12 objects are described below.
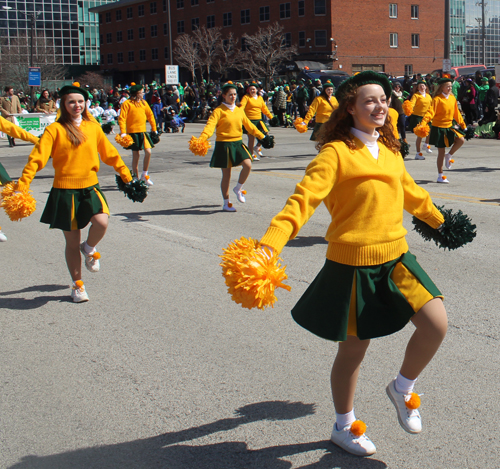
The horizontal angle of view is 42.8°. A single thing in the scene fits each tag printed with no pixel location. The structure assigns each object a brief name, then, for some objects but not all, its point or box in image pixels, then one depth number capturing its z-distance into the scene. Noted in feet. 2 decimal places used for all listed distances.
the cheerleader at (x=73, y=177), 17.87
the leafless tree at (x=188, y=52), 207.62
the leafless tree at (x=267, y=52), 185.78
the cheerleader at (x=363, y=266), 9.41
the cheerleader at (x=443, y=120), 38.17
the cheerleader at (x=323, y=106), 44.88
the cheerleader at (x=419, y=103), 48.01
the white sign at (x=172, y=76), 117.29
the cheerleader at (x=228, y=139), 31.04
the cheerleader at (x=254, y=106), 50.03
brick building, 194.70
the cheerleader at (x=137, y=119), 39.52
